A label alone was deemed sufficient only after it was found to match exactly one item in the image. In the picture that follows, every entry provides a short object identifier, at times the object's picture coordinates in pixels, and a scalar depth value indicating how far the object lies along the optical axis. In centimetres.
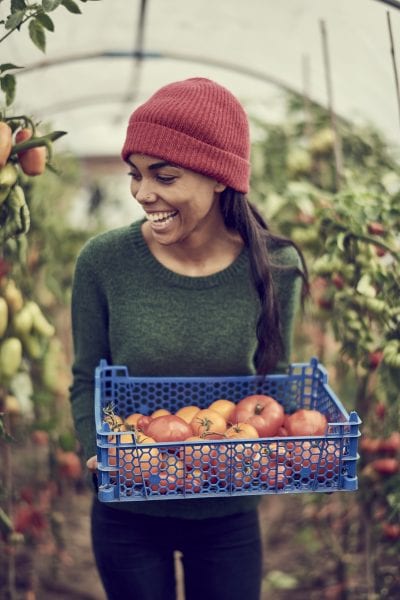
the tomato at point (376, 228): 227
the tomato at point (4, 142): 183
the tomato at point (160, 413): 183
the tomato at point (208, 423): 173
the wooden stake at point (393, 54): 215
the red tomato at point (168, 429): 167
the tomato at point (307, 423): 172
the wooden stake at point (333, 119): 256
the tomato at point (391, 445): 269
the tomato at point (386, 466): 263
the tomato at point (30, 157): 194
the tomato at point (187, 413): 183
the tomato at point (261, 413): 176
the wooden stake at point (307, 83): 314
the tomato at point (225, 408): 184
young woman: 181
